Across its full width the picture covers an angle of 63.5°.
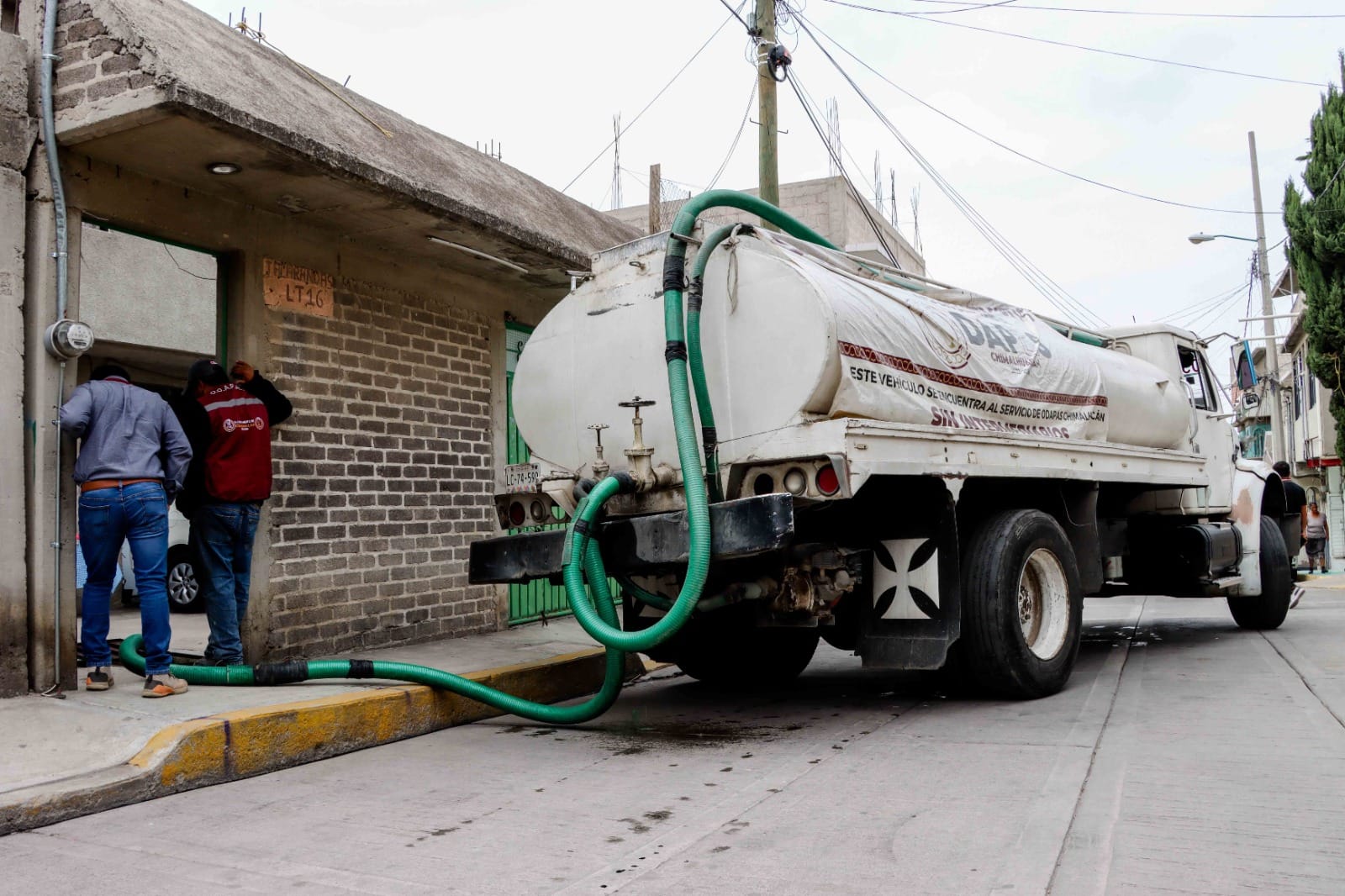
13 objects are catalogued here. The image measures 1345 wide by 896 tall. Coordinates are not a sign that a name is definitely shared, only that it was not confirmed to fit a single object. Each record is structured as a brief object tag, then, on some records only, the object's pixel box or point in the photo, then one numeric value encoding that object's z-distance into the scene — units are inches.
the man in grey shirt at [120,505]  215.8
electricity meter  219.6
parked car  443.2
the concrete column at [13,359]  211.9
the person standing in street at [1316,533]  800.9
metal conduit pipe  222.2
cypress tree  796.6
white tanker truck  209.2
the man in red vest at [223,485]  240.0
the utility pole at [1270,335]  969.5
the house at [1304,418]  1087.0
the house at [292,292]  218.4
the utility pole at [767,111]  474.6
